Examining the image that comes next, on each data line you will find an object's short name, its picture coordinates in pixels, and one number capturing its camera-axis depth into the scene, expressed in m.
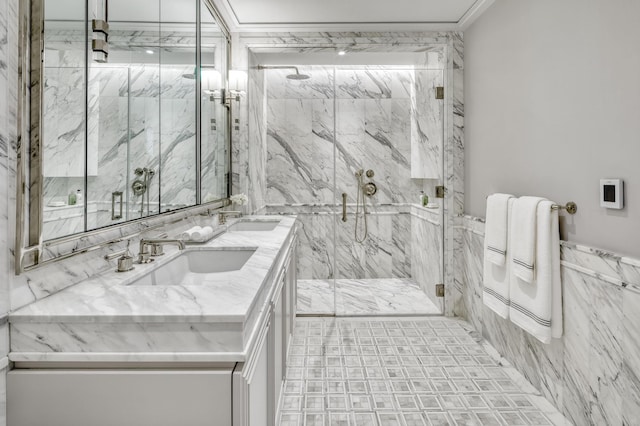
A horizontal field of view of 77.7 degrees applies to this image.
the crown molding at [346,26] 3.27
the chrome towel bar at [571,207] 1.88
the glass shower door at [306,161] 4.18
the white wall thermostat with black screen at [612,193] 1.59
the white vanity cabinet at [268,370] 0.93
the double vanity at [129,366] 0.91
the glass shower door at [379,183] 4.09
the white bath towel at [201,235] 1.83
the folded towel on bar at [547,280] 1.93
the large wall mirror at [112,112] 1.07
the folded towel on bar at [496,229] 2.35
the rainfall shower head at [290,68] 3.73
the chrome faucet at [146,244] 1.49
